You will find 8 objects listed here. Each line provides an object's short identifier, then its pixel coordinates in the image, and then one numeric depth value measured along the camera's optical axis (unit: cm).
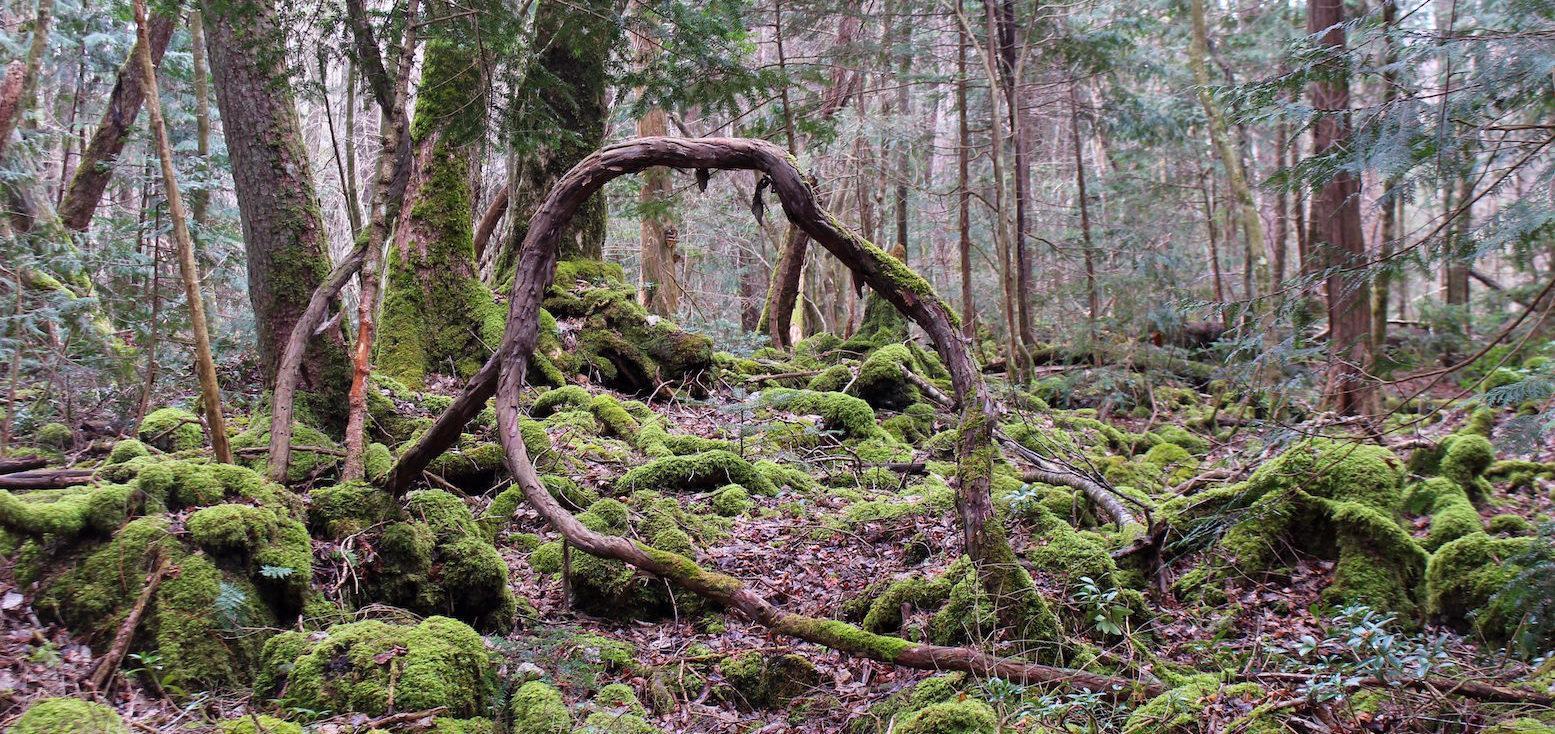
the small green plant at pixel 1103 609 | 419
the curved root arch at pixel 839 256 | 427
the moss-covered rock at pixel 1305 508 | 502
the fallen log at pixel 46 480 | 414
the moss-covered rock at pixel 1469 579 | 431
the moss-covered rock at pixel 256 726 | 313
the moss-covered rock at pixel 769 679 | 446
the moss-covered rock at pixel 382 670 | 359
